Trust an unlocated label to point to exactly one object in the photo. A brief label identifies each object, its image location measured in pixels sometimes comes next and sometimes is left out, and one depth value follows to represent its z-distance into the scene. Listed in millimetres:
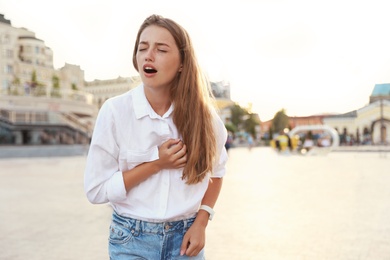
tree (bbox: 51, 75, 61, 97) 49938
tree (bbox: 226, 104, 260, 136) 87125
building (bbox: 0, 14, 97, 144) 42781
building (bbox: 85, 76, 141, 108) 106000
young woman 1726
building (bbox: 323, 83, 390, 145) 41719
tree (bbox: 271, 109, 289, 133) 78062
